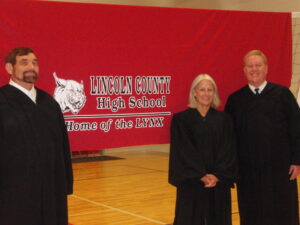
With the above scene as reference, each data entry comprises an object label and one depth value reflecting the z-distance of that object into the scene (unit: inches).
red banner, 178.1
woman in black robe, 171.9
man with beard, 138.0
